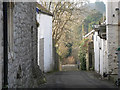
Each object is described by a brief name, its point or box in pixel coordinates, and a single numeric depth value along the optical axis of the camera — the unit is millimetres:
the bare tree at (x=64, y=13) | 26297
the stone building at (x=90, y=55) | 24094
